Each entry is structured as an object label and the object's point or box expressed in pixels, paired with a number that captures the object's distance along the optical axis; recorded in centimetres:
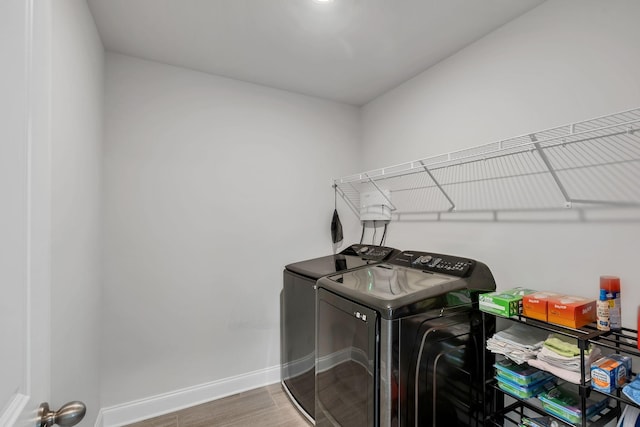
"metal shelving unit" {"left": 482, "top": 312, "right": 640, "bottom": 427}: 110
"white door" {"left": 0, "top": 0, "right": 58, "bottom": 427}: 51
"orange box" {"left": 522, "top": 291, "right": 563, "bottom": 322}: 129
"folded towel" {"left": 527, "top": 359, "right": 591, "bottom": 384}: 113
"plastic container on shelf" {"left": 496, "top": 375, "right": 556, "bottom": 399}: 133
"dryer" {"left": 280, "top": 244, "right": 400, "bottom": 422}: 203
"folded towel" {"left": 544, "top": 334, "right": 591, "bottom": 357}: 119
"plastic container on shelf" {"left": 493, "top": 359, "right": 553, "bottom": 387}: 134
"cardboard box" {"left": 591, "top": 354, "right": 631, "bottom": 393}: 107
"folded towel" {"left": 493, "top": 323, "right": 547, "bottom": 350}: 136
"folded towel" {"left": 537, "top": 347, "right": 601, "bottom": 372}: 114
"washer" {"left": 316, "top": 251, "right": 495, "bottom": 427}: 132
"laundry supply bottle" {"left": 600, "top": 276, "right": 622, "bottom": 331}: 120
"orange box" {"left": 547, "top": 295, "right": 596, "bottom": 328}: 120
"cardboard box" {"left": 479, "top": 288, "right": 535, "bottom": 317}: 136
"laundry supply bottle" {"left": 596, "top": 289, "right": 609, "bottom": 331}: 118
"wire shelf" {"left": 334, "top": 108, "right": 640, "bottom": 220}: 127
